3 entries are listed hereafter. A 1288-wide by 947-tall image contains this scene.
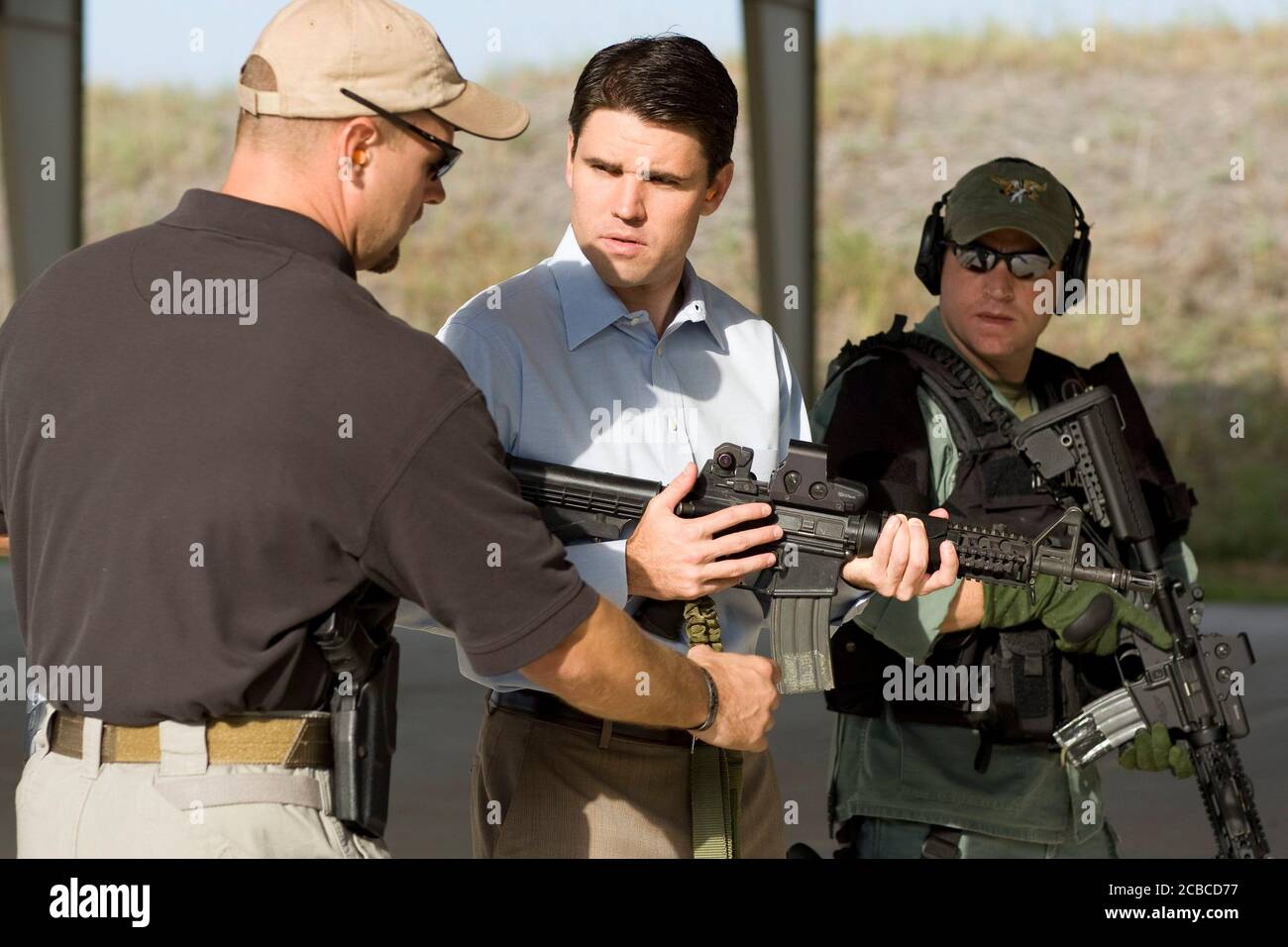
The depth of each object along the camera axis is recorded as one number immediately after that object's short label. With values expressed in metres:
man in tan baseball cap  1.84
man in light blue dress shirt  2.47
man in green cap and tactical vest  2.95
